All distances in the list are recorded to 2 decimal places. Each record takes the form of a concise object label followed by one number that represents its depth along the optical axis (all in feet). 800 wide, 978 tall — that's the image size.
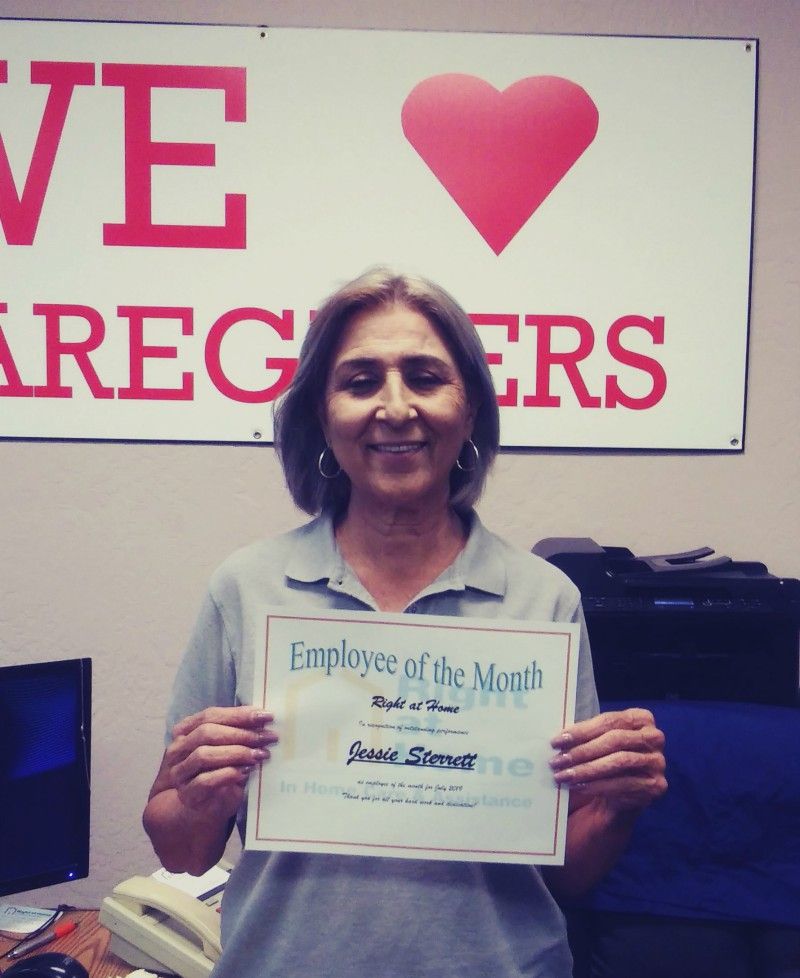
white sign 5.16
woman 2.69
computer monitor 3.95
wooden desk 4.20
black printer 4.43
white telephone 3.97
